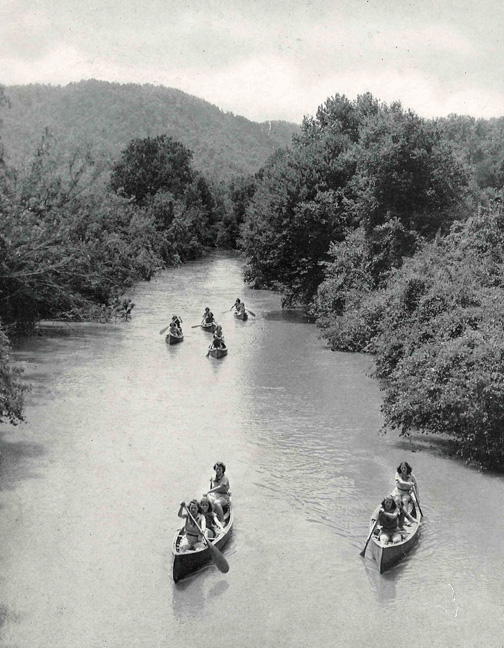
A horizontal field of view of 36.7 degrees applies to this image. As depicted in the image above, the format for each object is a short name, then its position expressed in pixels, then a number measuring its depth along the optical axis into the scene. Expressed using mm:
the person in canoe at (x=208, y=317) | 37281
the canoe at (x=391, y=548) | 13633
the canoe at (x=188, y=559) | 13102
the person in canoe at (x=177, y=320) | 34631
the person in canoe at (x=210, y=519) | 14359
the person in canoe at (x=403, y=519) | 14642
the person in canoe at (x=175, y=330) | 33875
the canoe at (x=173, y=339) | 33409
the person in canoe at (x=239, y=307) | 40953
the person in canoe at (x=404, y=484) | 15555
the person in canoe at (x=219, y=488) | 15578
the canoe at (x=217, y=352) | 31156
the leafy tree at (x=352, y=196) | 34188
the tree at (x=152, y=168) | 81750
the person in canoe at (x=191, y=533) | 13539
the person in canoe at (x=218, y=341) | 31617
